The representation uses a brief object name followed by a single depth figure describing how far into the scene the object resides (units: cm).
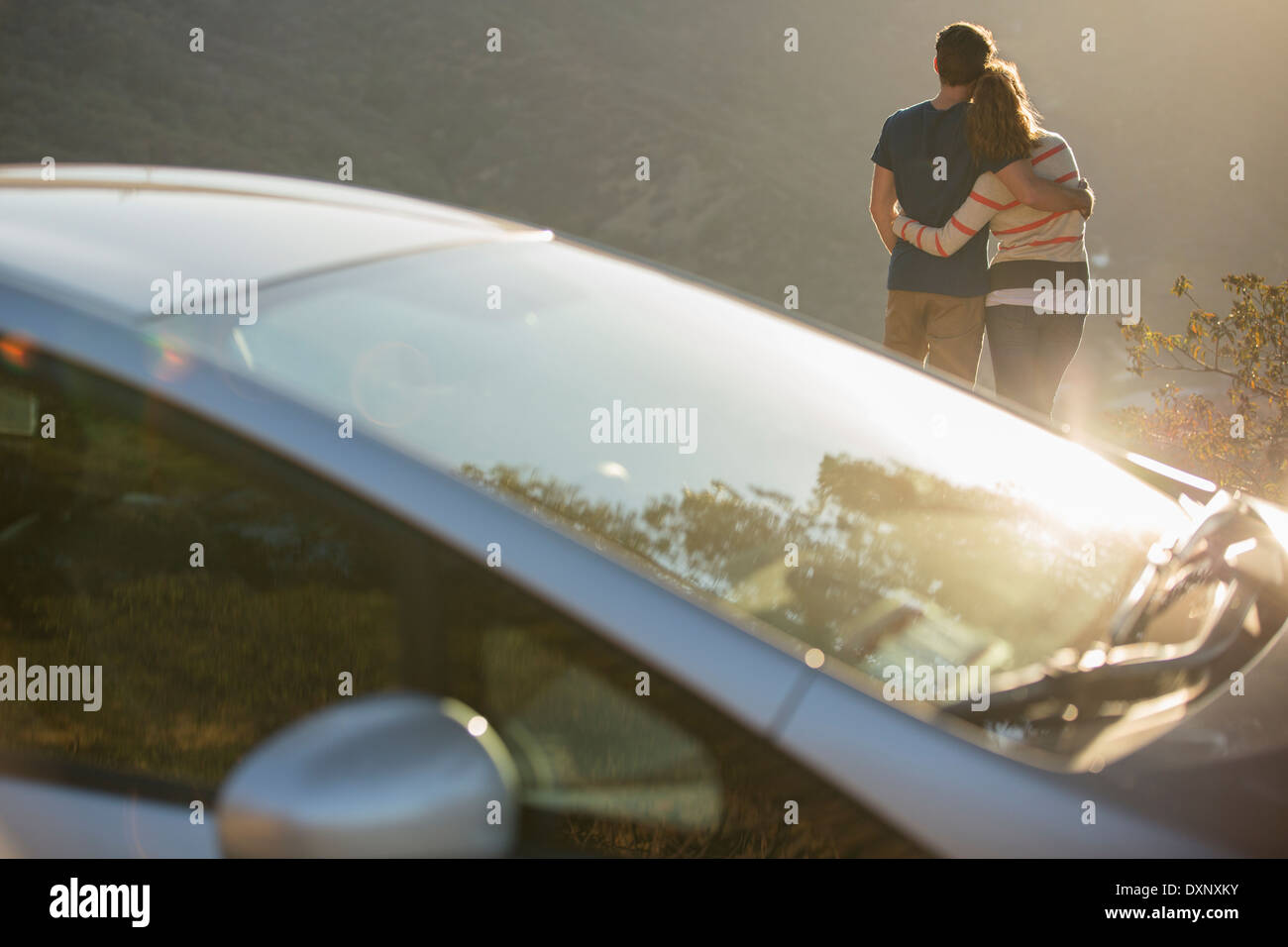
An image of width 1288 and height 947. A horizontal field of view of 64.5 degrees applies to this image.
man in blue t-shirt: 341
